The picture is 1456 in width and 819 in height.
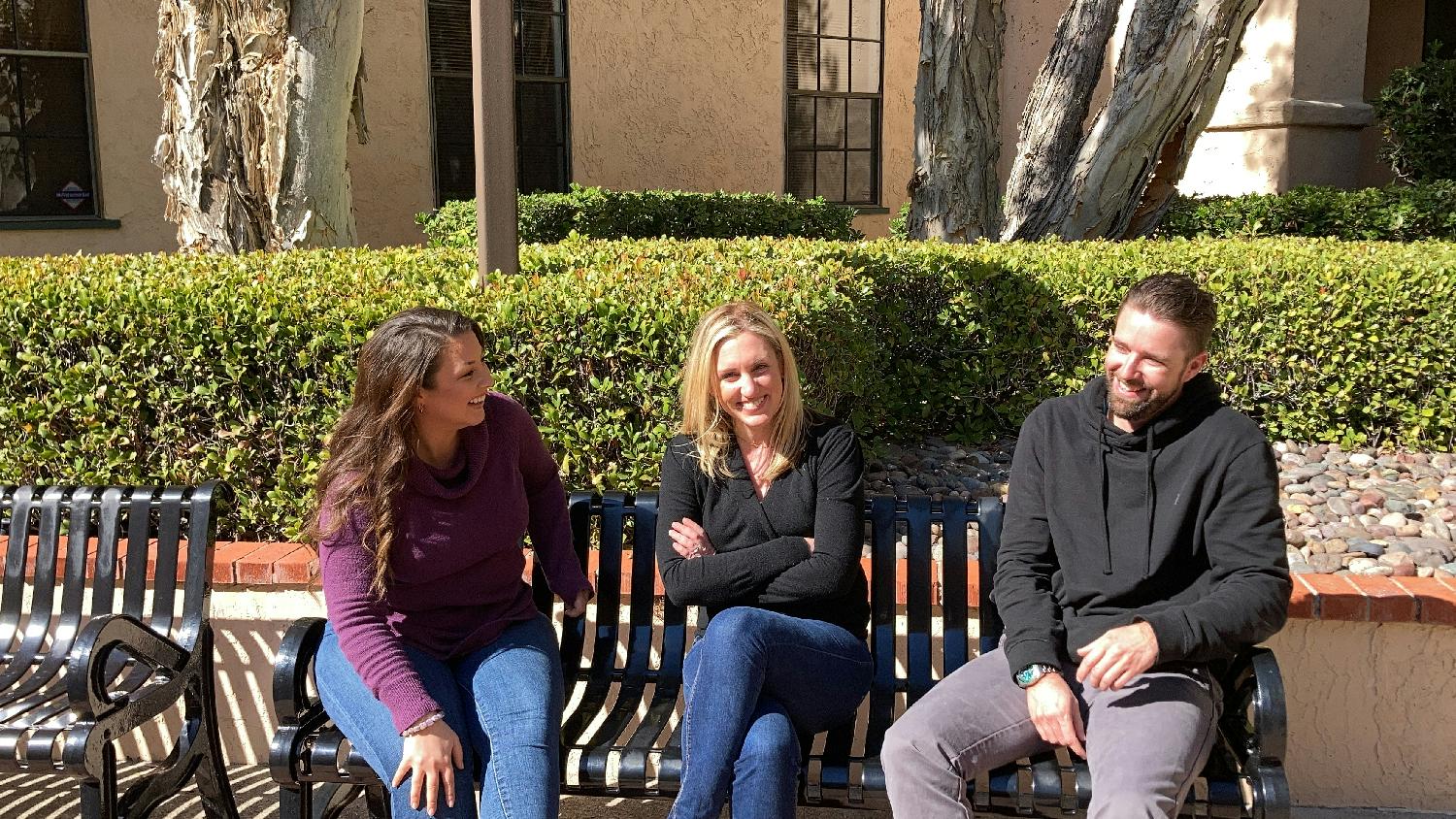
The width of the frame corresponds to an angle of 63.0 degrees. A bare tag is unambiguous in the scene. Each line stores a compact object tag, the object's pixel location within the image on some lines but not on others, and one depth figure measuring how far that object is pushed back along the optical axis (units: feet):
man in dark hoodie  8.38
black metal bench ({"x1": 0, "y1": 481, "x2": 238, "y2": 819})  9.23
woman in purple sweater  8.50
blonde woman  8.82
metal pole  12.57
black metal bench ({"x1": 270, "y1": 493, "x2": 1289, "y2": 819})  8.51
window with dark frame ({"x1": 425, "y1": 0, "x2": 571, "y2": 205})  33.63
